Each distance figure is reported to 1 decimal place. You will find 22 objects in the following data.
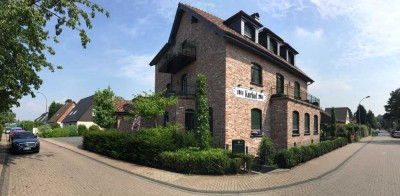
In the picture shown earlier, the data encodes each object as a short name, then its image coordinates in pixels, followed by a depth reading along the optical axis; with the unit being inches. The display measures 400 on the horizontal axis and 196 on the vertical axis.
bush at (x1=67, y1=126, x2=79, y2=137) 1576.0
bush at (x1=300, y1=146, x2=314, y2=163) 652.7
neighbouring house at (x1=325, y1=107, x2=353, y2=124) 2977.4
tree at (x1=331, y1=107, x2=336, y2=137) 1364.4
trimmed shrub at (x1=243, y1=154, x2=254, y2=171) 517.3
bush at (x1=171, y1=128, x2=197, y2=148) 580.4
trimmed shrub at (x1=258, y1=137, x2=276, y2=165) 592.7
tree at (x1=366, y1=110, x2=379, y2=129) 4145.4
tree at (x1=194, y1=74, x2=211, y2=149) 543.5
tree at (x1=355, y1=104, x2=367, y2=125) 3718.0
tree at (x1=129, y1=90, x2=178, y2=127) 685.3
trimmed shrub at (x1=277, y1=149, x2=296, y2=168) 571.8
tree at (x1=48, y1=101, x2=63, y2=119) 3188.5
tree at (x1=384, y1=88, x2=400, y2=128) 2411.4
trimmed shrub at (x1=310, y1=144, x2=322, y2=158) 740.0
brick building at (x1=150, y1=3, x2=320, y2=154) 687.7
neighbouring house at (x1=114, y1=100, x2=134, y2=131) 966.9
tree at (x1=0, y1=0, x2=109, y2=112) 418.9
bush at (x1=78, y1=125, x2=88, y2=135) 1549.0
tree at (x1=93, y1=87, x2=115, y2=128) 885.2
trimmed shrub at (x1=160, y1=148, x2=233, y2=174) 482.3
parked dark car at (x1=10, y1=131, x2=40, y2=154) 696.7
